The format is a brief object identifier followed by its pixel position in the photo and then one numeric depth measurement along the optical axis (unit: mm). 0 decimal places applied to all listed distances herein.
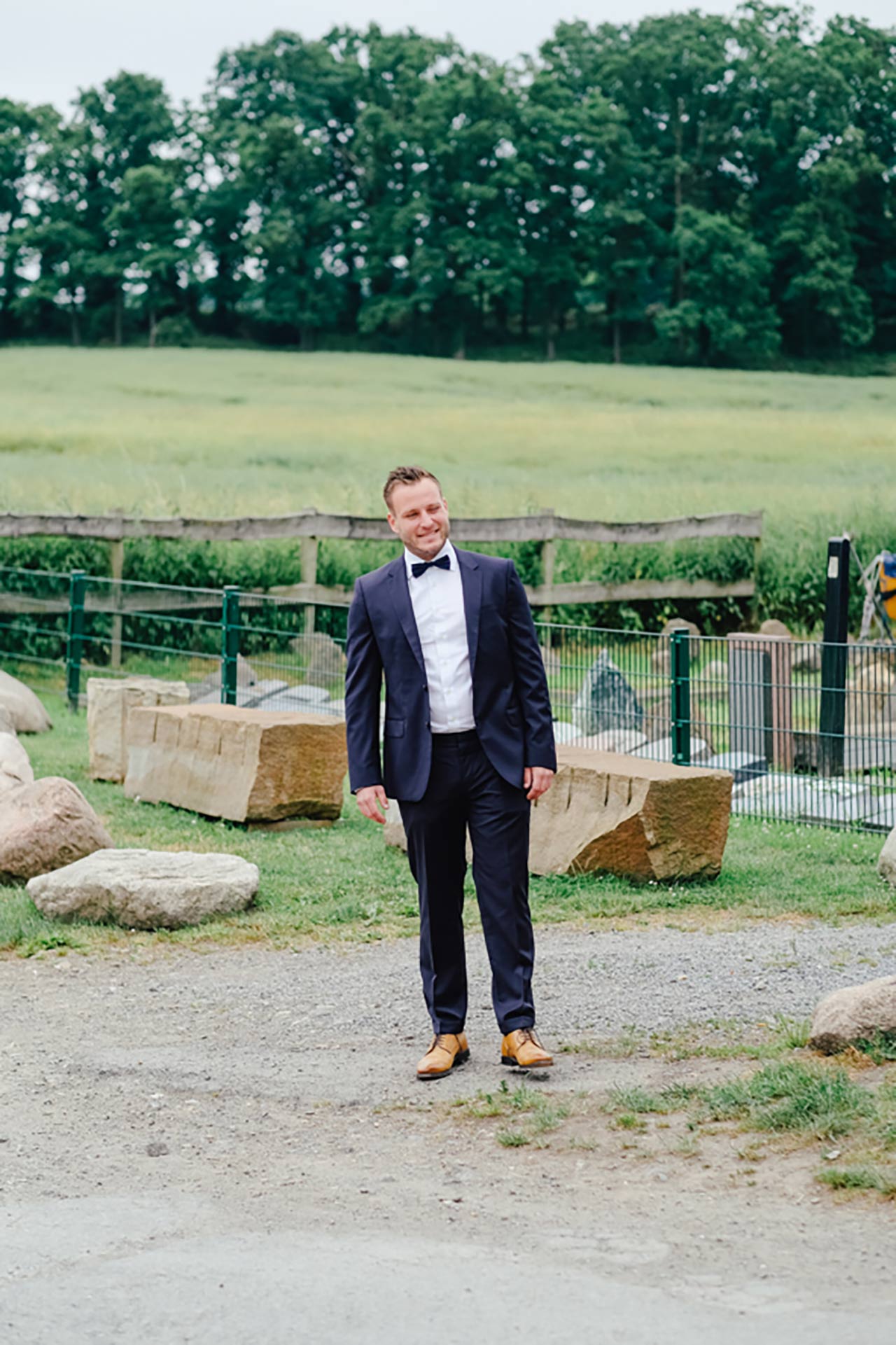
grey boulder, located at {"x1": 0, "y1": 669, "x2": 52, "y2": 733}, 14008
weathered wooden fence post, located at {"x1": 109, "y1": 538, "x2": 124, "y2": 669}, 17109
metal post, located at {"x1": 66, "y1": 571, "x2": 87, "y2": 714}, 15992
